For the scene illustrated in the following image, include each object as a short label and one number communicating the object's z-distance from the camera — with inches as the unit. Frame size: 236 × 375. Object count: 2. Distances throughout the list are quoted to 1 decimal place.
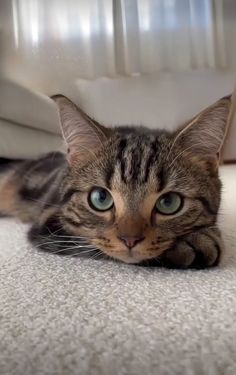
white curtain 33.8
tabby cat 5.9
